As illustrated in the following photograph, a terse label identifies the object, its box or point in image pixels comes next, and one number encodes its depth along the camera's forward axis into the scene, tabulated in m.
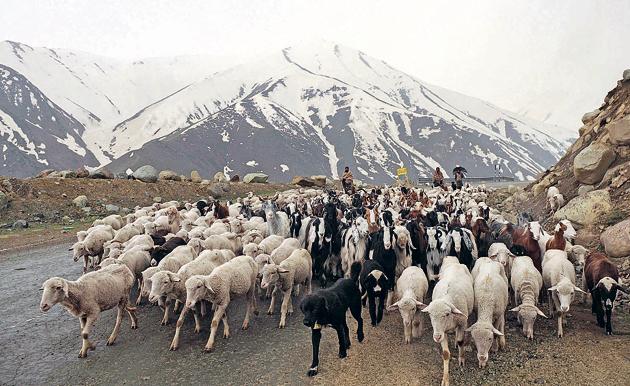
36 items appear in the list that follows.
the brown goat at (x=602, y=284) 8.30
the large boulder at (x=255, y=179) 47.53
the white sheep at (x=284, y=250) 11.78
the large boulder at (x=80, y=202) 28.77
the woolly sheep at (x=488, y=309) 7.31
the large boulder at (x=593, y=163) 17.70
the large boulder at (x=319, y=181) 46.00
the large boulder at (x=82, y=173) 34.06
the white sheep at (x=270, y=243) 12.72
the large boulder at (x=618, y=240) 12.09
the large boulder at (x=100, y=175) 34.53
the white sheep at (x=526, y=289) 8.34
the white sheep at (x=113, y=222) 18.75
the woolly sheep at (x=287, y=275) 9.88
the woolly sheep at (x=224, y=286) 8.63
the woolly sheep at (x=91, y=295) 8.27
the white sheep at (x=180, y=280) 8.82
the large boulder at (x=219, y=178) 41.77
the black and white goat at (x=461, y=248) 11.58
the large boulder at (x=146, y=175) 36.90
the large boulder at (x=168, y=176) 40.53
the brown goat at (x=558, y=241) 11.02
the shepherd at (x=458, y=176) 25.52
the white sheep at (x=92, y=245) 14.21
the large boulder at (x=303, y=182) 45.26
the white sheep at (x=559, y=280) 8.41
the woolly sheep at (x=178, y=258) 10.55
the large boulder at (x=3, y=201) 25.70
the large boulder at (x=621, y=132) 17.33
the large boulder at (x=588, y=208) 15.04
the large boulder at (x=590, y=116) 23.27
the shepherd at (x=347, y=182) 27.03
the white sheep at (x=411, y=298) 8.34
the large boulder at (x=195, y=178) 43.66
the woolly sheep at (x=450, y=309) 7.24
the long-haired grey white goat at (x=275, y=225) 15.56
